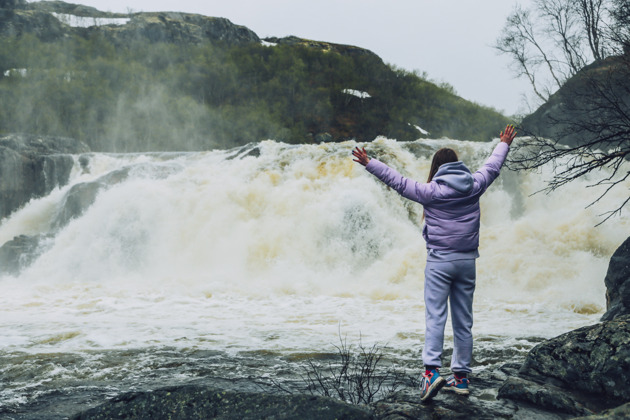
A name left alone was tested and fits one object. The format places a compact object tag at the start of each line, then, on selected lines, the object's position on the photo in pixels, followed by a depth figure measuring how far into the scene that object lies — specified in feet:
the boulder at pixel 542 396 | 11.69
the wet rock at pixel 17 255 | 51.42
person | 11.71
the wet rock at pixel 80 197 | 58.90
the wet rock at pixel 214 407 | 9.75
